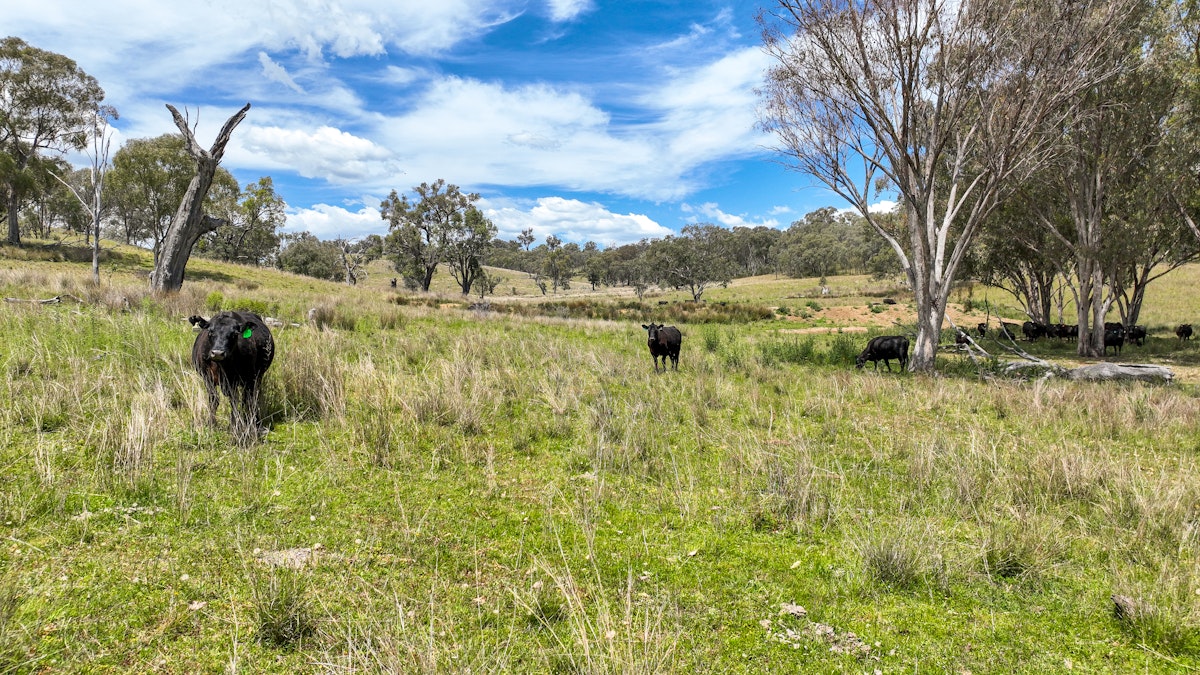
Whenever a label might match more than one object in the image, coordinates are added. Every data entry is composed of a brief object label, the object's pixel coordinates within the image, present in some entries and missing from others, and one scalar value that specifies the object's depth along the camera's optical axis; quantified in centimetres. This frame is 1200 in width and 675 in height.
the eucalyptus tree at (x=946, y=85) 1266
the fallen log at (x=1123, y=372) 1349
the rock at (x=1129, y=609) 345
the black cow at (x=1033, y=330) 2750
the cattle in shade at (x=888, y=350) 1598
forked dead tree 1830
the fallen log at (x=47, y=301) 1177
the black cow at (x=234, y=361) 596
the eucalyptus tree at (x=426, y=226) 5388
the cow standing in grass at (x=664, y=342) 1366
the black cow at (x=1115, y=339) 2312
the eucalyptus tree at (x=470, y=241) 5366
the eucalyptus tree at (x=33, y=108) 3272
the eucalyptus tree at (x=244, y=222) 4625
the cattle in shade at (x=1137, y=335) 2528
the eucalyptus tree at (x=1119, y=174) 1645
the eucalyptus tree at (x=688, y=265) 6338
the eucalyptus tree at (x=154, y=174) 3634
